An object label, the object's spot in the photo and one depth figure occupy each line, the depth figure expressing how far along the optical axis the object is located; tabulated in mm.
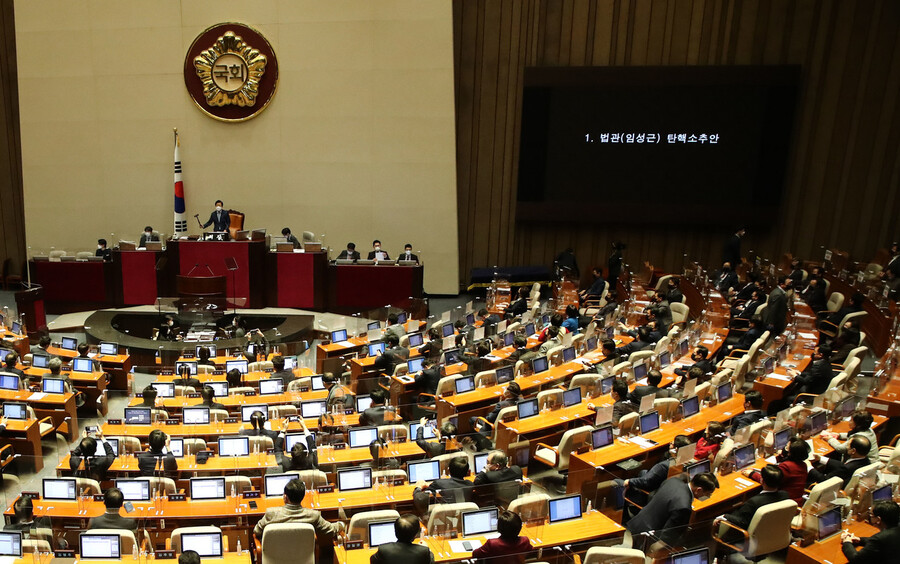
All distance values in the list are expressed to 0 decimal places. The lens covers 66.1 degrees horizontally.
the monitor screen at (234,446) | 7480
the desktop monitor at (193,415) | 8555
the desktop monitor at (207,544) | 5594
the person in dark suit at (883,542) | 5191
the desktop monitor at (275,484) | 6617
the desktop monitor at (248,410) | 8583
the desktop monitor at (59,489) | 6445
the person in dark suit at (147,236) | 16095
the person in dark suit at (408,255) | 16094
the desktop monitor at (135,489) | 6457
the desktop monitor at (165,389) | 9531
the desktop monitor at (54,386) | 9492
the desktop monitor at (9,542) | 5324
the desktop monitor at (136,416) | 8375
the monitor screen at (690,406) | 8602
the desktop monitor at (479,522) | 5895
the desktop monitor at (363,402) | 9000
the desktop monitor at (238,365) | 10695
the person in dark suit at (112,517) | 5773
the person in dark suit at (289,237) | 16250
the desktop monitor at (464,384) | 9609
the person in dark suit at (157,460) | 6957
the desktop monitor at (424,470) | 6902
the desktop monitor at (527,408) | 8656
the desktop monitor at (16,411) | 8508
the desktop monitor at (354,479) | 6754
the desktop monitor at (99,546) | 5473
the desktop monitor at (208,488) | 6551
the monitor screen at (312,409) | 8812
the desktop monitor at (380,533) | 5699
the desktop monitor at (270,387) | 9758
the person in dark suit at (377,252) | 16203
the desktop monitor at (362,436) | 7781
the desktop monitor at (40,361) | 10570
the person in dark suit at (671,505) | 6008
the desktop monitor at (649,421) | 8133
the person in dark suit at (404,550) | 4773
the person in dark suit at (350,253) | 16266
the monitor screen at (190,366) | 10695
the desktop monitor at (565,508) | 6129
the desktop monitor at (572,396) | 8998
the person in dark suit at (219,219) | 16359
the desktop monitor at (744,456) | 7102
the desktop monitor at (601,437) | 7727
